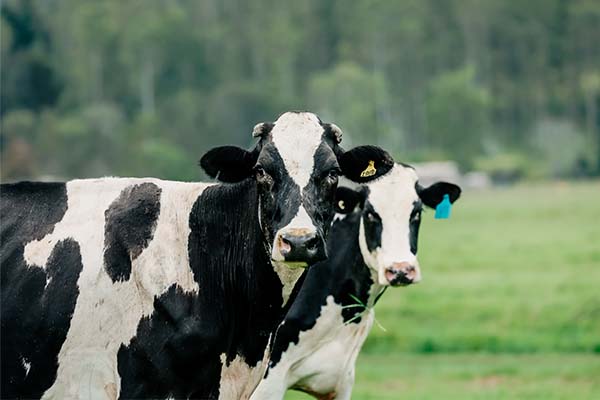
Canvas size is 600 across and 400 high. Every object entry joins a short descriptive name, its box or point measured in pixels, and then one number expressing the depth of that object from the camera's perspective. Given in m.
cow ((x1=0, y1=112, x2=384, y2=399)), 13.47
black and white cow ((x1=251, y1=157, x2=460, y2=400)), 20.06
